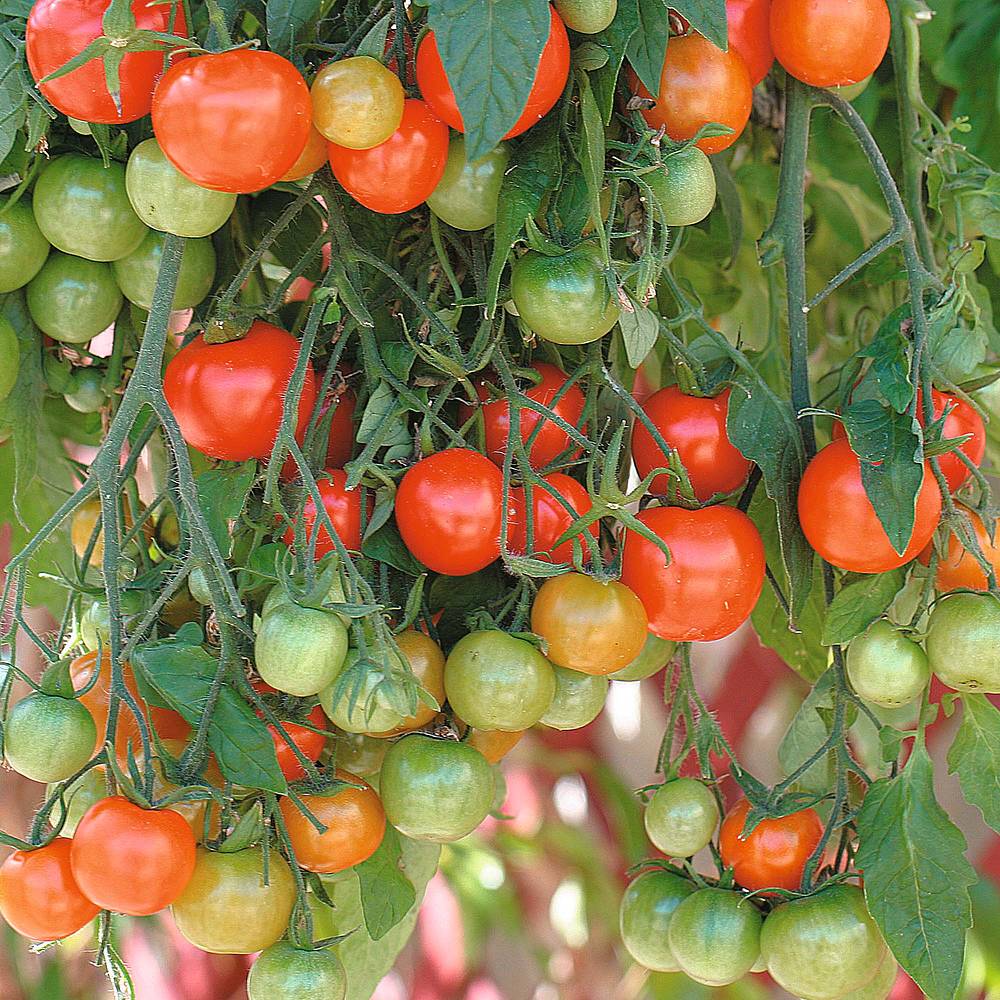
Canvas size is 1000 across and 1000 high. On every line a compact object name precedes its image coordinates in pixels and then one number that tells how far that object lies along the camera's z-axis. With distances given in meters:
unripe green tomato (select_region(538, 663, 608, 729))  0.87
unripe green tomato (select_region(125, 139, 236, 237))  0.84
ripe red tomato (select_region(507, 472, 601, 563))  0.86
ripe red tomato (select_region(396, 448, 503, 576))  0.85
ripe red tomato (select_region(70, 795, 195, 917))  0.82
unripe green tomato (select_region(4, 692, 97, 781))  0.83
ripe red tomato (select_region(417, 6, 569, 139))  0.82
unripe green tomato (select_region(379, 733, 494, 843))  0.85
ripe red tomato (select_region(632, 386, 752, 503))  0.88
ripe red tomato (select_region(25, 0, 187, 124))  0.83
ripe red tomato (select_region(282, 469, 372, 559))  0.86
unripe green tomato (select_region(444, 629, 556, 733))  0.85
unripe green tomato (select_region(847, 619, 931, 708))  0.86
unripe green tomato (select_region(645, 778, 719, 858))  0.90
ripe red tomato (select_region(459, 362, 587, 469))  0.87
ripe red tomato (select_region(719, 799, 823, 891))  0.89
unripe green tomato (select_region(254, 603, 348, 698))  0.82
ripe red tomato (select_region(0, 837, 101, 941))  0.83
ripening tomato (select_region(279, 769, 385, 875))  0.85
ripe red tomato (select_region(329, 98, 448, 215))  0.83
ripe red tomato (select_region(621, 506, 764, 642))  0.87
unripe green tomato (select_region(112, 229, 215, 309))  0.89
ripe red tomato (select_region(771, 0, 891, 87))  0.88
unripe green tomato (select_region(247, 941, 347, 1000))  0.84
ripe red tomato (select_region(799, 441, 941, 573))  0.86
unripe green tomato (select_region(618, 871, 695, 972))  0.91
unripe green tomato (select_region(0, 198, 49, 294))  0.88
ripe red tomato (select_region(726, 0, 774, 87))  0.89
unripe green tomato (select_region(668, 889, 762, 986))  0.88
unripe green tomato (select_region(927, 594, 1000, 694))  0.86
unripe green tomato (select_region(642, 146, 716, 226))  0.84
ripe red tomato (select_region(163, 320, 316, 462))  0.86
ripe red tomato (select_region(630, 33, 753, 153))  0.86
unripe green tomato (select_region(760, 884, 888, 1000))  0.87
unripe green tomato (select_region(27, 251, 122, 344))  0.89
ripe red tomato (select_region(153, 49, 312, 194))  0.81
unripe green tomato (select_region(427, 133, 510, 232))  0.85
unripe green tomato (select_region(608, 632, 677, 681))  0.91
